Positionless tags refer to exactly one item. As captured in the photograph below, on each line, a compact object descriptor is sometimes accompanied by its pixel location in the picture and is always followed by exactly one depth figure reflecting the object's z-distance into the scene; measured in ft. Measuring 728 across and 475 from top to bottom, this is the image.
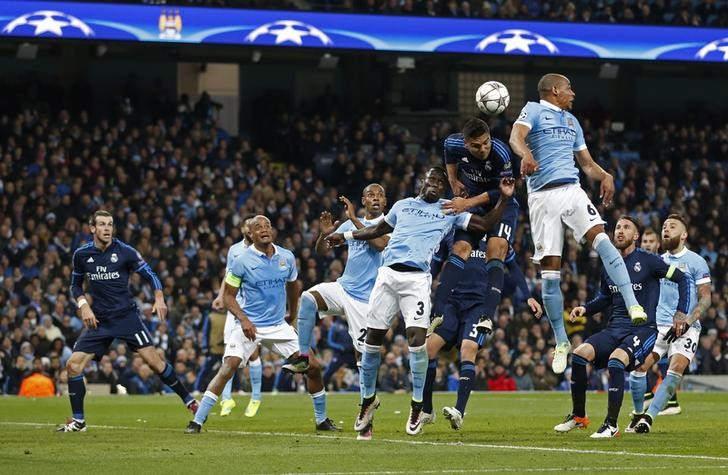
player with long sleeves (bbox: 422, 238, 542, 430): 49.49
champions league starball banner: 104.58
